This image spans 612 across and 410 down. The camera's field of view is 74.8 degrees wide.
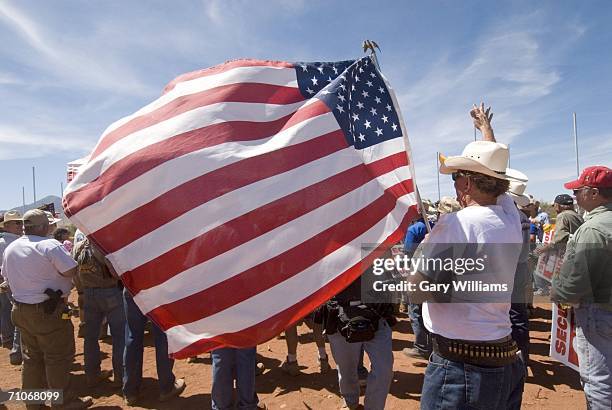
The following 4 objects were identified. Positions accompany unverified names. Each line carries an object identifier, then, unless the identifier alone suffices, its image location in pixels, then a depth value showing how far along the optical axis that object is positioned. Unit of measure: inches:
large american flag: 84.7
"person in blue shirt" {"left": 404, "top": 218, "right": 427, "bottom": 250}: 209.9
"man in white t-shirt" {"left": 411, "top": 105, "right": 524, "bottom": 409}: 81.3
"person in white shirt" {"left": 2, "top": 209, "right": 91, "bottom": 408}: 168.4
